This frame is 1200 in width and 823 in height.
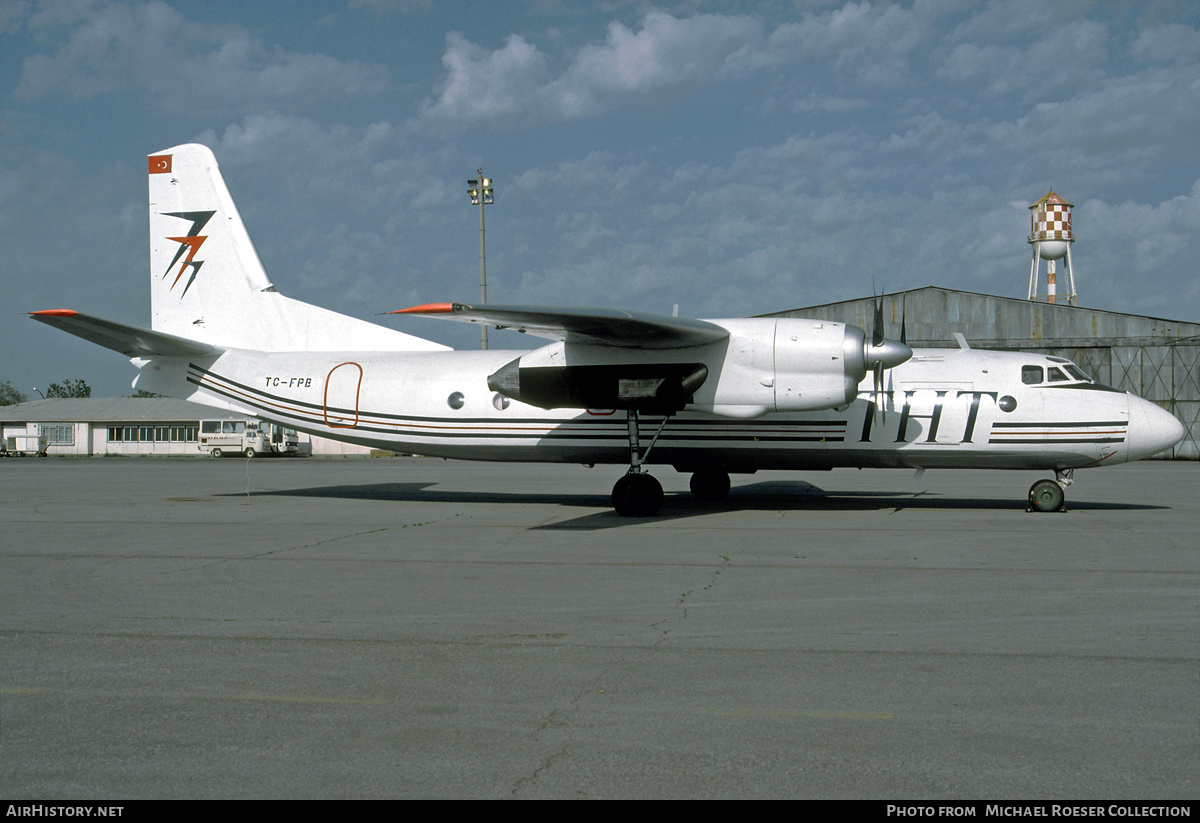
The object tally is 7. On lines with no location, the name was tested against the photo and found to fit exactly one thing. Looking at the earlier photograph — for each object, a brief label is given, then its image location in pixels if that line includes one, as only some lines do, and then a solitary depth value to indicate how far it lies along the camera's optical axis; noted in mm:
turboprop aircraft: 16422
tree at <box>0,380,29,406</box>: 138962
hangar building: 48688
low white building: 64688
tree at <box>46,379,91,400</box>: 132500
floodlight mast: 40625
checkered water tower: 55781
